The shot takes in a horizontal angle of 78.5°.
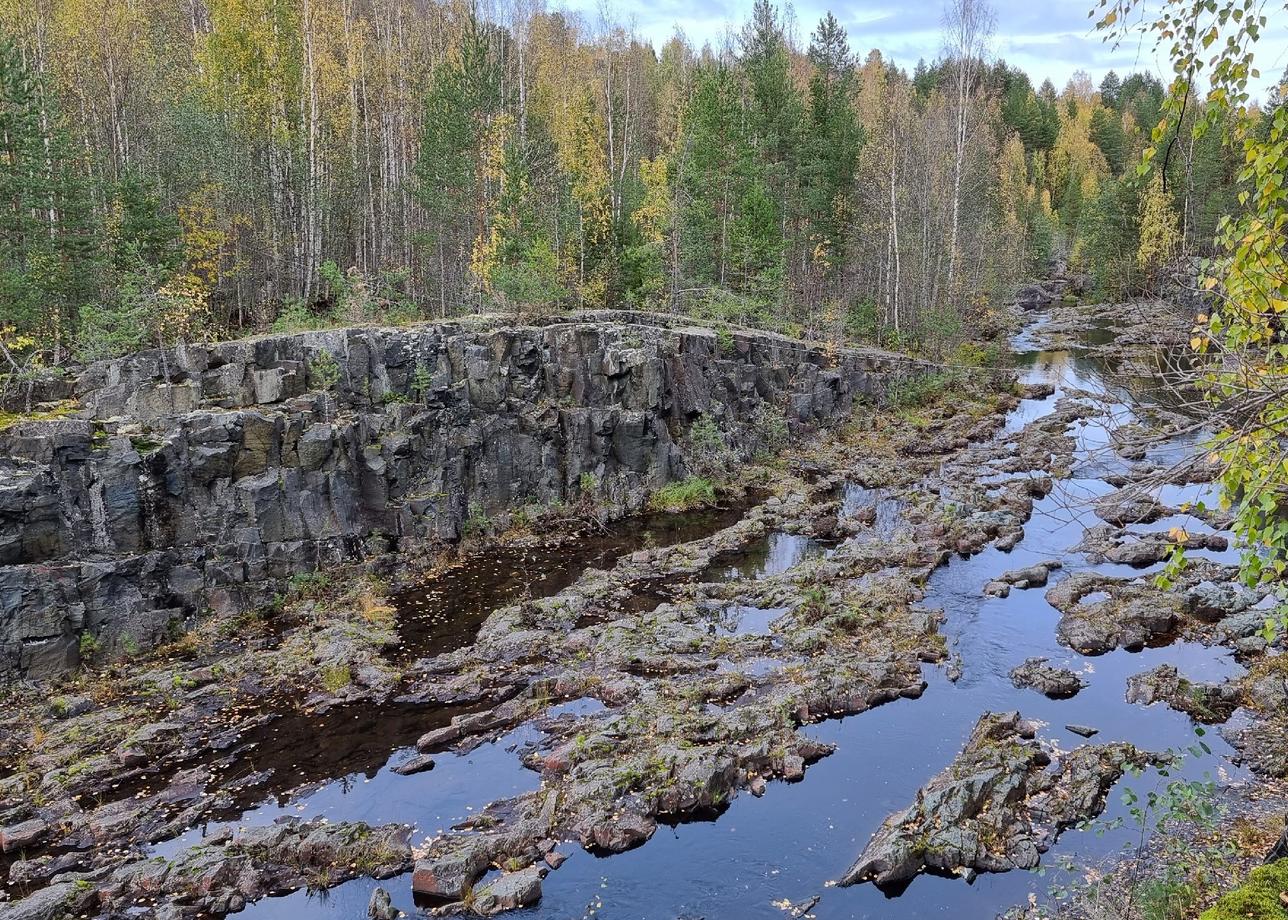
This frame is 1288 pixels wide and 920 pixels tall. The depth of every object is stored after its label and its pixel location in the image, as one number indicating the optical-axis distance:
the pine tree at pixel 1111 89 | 117.19
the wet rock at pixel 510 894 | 11.37
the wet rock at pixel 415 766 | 14.93
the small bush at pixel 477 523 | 26.72
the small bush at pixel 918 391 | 44.50
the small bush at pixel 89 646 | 18.55
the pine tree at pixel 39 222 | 26.06
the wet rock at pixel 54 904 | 11.26
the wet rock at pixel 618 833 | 12.77
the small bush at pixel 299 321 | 28.28
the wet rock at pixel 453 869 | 11.65
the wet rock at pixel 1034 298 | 81.19
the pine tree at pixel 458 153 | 37.59
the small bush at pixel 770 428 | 37.28
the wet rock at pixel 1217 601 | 19.23
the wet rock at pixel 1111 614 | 18.31
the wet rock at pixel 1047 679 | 16.44
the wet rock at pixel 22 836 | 13.06
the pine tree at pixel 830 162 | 48.75
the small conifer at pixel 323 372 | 25.38
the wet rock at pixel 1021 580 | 21.62
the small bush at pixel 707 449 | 33.50
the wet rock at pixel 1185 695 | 15.08
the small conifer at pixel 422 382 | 27.02
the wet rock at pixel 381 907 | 11.39
